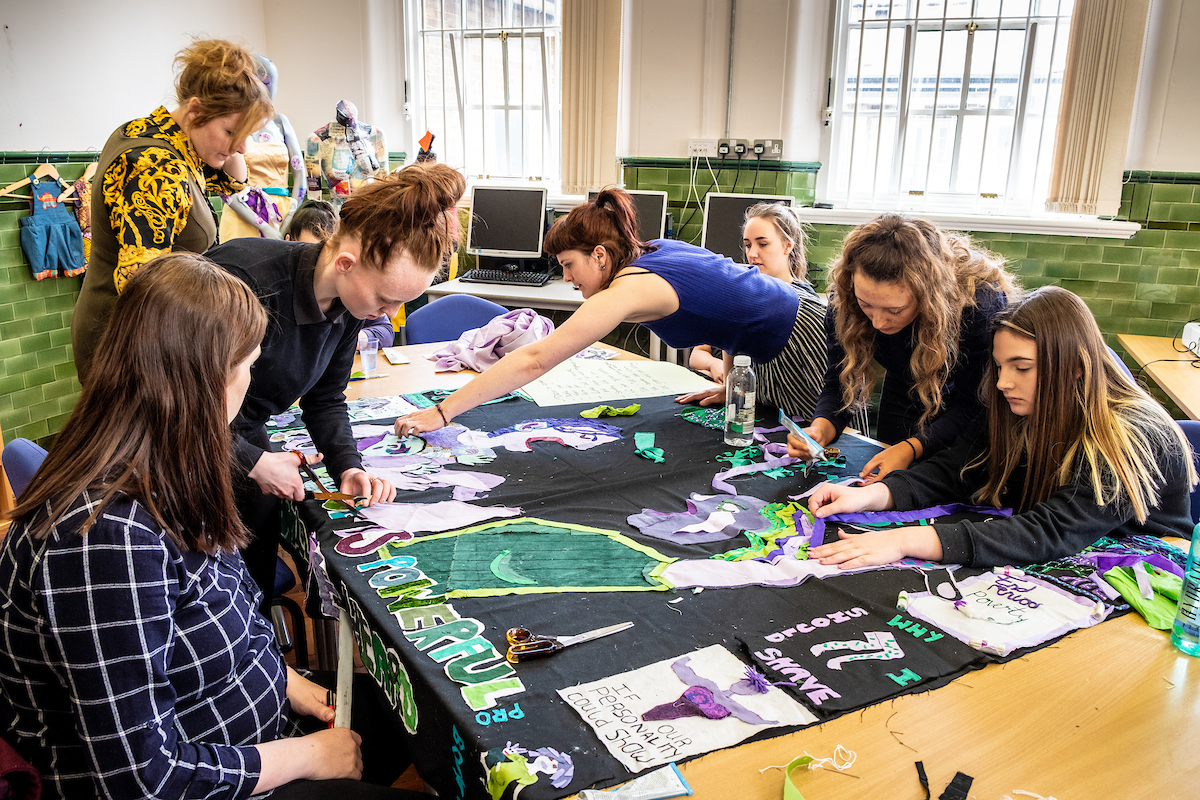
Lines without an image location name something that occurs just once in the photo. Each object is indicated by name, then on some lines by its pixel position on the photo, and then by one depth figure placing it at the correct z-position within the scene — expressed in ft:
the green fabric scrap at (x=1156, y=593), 3.84
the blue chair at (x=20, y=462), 5.16
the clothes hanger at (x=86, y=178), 11.84
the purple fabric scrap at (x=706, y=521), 4.70
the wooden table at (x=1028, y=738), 2.81
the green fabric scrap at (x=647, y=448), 5.95
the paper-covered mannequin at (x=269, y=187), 13.41
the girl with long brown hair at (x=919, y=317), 5.48
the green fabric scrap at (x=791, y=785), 2.72
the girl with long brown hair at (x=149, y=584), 2.81
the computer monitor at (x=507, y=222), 15.25
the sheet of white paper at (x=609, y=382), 7.61
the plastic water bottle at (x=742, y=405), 6.34
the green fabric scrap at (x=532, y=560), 4.09
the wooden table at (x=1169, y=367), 8.39
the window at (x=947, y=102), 13.16
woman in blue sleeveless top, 6.23
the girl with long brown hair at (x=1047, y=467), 4.32
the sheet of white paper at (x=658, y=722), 2.94
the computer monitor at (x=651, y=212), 14.39
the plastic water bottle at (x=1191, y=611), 3.56
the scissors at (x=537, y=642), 3.45
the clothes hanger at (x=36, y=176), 11.17
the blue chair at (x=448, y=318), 10.63
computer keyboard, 14.67
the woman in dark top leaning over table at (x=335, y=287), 4.90
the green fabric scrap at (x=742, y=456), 5.88
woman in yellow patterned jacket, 6.15
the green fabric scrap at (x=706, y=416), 6.77
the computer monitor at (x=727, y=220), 13.75
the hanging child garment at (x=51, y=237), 11.45
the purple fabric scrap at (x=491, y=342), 8.61
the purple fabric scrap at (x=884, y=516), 4.77
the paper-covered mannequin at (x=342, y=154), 14.53
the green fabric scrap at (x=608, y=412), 7.02
